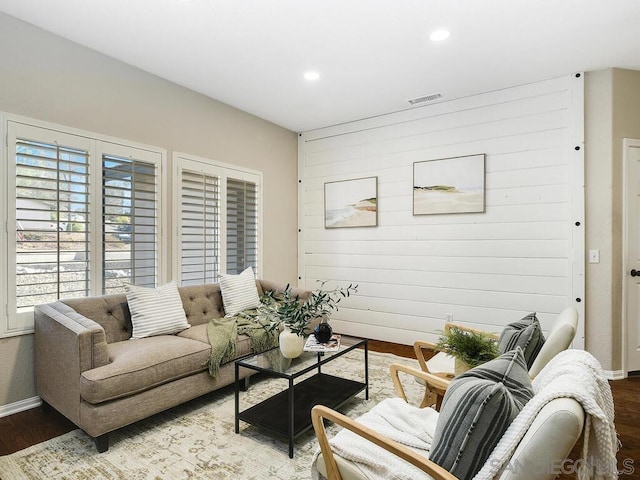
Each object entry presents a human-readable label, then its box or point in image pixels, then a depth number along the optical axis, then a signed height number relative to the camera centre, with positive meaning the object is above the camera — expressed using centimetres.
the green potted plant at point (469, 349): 189 -58
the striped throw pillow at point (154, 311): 288 -59
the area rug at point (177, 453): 192 -125
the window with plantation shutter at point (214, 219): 377 +25
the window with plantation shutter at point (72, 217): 259 +19
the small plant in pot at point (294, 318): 250 -55
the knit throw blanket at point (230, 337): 274 -81
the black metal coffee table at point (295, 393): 217 -112
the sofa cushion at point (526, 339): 189 -53
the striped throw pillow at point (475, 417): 111 -56
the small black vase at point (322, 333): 275 -71
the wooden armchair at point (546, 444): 94 -54
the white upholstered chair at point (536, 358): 173 -64
